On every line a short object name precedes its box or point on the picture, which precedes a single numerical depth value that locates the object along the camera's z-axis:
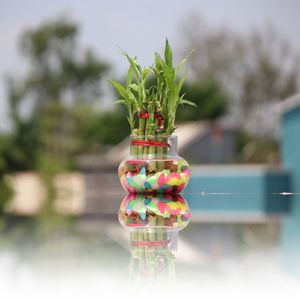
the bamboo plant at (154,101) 2.83
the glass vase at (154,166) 2.80
